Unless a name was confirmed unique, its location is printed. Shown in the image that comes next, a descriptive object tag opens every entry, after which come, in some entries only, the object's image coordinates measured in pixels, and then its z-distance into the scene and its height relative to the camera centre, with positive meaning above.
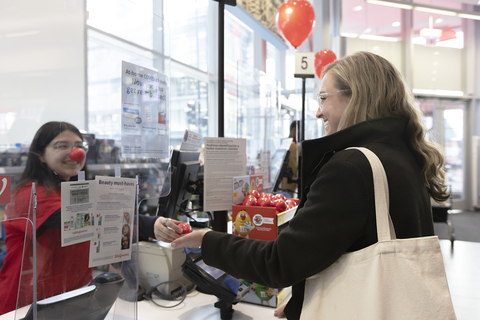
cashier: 0.88 -0.22
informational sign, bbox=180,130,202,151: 1.79 +0.06
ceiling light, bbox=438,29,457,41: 8.03 +2.82
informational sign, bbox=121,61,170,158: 1.26 +0.16
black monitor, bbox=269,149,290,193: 2.88 -0.14
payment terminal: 1.32 -0.54
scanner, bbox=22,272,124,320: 0.92 -0.45
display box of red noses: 1.39 -0.31
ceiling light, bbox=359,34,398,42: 8.01 +2.74
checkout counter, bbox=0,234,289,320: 1.35 -0.66
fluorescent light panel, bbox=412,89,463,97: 8.04 +1.42
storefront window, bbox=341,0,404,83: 8.03 +2.96
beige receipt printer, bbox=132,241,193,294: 1.51 -0.53
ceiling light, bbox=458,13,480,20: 7.34 +3.02
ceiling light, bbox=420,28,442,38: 8.00 +2.85
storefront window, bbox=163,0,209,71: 6.09 +2.27
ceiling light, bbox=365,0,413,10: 6.74 +3.04
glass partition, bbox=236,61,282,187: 2.51 +0.32
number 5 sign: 2.95 +0.77
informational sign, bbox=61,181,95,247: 0.98 -0.18
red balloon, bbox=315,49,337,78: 4.92 +1.39
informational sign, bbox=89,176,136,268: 1.07 -0.23
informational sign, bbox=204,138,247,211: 1.57 -0.10
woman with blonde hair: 0.82 -0.09
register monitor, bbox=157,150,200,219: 1.68 -0.17
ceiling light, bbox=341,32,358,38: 7.92 +2.80
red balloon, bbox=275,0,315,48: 3.56 +1.43
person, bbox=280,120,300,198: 3.73 -0.22
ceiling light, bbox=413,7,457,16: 7.13 +3.05
